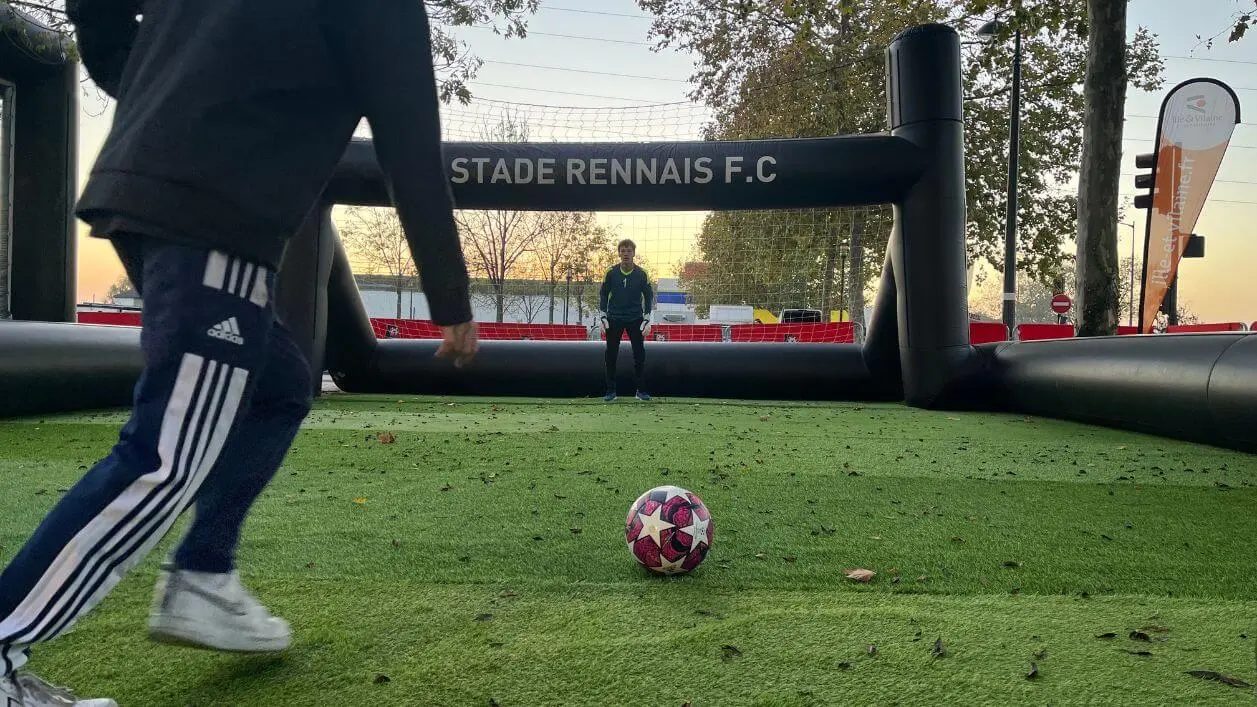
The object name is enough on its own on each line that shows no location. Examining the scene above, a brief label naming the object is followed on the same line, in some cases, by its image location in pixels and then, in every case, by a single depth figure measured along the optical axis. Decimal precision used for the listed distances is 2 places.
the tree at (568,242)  27.27
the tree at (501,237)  25.97
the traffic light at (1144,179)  13.38
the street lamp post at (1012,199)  18.22
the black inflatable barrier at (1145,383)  5.75
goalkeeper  10.13
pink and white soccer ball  2.82
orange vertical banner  11.39
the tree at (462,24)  10.45
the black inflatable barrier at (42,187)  10.05
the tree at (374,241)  24.25
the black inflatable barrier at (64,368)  7.14
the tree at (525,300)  23.84
